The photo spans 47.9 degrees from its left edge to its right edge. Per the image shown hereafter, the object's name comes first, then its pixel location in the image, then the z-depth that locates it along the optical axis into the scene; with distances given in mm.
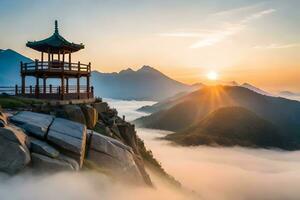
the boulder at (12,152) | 22750
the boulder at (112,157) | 30891
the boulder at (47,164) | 23984
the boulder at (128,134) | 47000
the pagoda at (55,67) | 45781
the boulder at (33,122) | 28062
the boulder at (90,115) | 41466
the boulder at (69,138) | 27578
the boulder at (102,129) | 41903
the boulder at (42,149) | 25334
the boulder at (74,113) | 38750
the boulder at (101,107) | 48856
